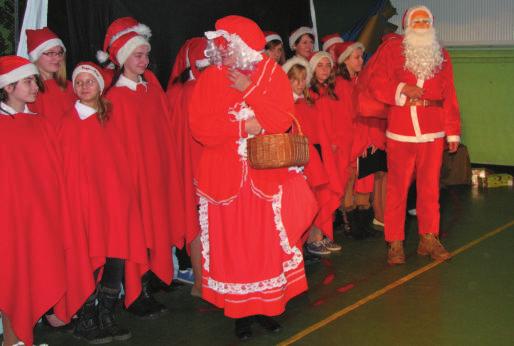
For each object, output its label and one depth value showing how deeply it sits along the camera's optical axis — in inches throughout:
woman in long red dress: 161.2
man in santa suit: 222.4
